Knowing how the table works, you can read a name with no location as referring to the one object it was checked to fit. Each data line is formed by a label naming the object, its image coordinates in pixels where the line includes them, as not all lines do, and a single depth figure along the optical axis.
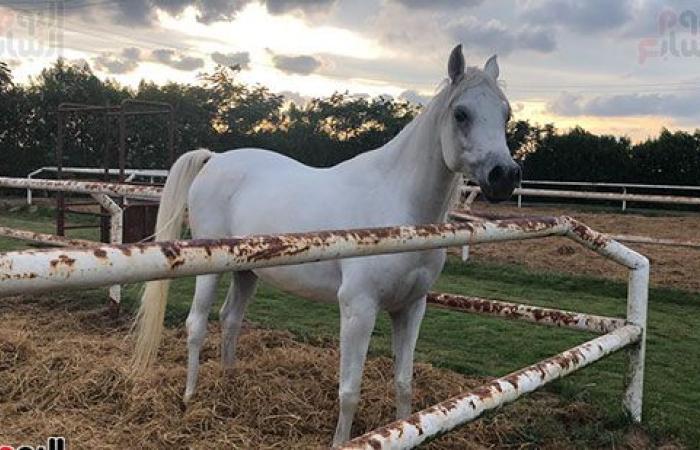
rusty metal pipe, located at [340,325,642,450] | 1.46
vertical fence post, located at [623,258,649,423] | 2.85
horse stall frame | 9.93
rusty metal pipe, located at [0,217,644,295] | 0.89
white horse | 2.58
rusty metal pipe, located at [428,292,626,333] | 2.85
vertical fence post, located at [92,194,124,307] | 5.15
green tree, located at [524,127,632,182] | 23.38
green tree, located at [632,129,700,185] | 22.52
